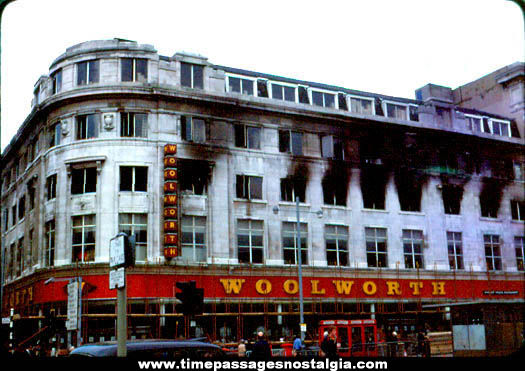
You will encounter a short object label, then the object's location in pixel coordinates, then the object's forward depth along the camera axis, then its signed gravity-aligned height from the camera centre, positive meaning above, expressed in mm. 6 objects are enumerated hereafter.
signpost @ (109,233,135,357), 12297 +1040
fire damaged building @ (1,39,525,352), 43781 +8522
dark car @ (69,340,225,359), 13766 -760
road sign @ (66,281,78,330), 20453 +370
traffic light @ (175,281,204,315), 16891 +371
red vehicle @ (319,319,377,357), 39875 -1508
